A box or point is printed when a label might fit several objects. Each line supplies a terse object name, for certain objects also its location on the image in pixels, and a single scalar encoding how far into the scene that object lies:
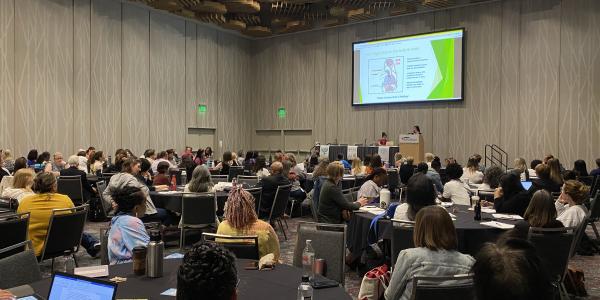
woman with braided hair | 3.71
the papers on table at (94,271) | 2.86
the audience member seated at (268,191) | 7.71
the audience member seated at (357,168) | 11.07
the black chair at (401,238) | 4.11
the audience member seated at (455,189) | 6.75
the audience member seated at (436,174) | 8.67
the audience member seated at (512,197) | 5.59
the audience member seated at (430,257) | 2.93
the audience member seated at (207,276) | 1.48
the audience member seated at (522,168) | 9.72
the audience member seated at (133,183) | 6.70
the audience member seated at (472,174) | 9.57
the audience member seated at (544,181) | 7.09
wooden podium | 15.77
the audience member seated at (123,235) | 3.39
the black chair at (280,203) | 7.40
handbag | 3.33
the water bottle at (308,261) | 3.12
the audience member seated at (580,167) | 10.47
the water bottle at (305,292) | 2.37
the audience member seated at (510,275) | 1.21
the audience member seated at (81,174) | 8.84
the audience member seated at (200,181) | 6.93
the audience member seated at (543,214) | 4.40
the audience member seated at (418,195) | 4.48
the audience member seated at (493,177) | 7.73
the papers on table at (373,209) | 5.55
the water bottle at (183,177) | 10.81
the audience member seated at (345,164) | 13.19
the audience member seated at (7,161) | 10.81
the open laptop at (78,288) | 2.02
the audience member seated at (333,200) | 5.94
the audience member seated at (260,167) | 9.92
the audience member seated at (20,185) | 5.81
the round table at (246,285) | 2.54
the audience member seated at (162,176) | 8.35
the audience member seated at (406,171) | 11.41
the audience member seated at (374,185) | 6.51
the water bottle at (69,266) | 2.80
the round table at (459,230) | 4.62
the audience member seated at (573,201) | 5.43
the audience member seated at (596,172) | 9.96
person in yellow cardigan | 4.93
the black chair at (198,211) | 6.41
